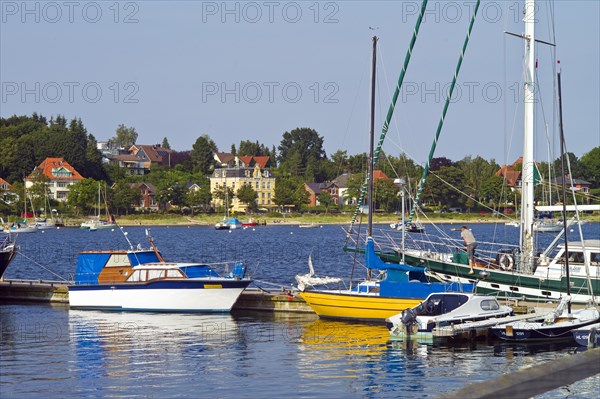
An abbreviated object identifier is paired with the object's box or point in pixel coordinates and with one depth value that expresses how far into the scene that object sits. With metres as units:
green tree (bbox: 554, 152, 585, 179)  164.60
